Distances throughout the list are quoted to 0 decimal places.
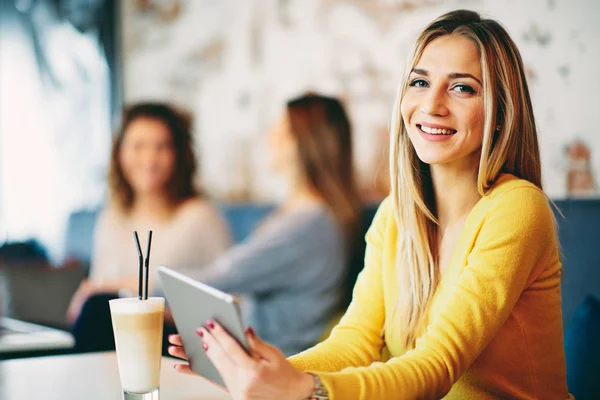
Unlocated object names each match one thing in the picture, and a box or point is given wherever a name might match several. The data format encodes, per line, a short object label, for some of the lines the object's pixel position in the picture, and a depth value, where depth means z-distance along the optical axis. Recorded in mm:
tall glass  1202
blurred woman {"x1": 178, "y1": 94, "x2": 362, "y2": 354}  2721
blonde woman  1252
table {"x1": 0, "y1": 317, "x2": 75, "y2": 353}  2150
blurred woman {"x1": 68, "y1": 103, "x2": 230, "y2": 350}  3316
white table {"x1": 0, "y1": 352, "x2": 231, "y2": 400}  1410
